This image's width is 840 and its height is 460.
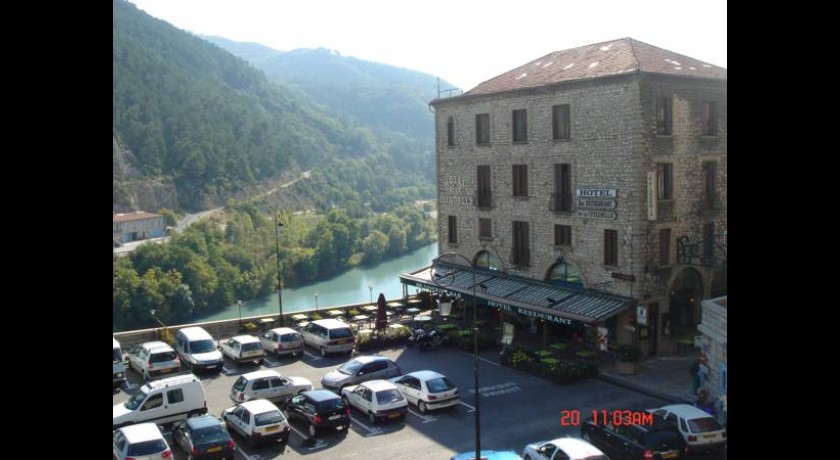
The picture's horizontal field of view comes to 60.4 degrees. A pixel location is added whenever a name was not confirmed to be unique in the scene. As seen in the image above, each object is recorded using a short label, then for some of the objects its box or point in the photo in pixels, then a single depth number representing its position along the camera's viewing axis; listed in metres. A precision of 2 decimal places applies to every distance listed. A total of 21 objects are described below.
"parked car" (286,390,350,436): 20.36
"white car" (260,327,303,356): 29.50
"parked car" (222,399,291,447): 19.42
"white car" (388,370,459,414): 22.31
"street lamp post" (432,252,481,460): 16.17
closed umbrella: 32.78
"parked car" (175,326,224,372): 27.23
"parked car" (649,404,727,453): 18.28
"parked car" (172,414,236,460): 18.11
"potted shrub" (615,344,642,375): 25.98
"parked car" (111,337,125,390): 25.91
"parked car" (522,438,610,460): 16.17
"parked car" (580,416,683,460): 17.59
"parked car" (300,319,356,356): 29.64
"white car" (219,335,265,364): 28.25
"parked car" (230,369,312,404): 22.83
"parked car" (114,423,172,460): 17.12
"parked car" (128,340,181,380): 26.42
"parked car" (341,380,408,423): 21.53
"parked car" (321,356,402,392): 24.89
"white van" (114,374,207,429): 20.67
